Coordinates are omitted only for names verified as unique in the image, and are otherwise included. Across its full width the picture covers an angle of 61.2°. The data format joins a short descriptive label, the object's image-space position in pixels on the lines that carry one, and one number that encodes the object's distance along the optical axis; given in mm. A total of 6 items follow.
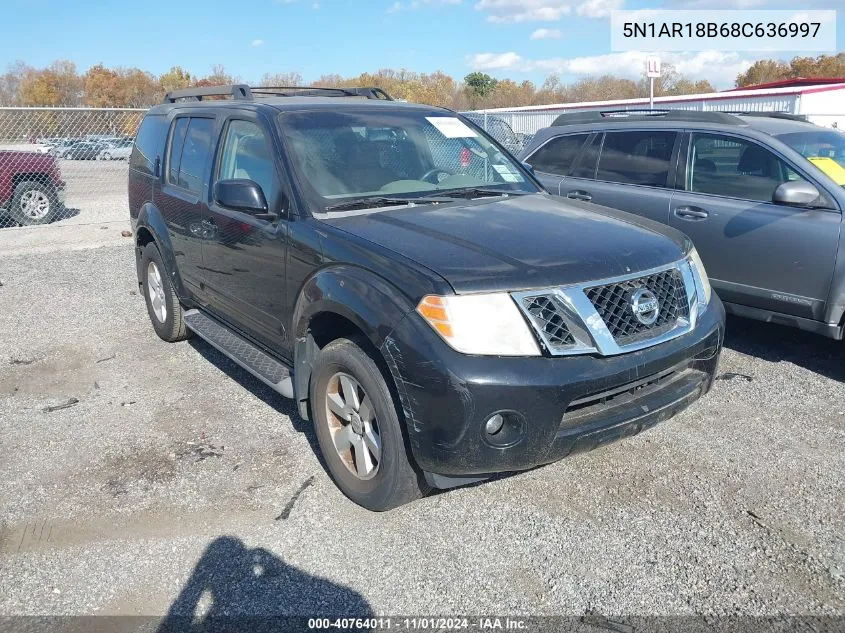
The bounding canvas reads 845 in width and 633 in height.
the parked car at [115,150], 18875
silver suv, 4801
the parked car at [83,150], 17031
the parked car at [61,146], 14883
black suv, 2812
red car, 12406
